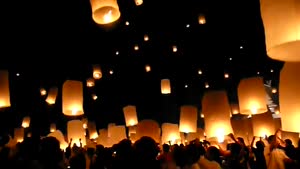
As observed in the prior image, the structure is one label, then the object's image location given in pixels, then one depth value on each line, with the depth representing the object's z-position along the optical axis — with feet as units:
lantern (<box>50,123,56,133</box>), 53.62
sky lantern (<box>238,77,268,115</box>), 19.22
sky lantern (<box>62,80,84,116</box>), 20.65
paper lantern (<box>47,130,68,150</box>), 23.97
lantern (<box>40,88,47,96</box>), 48.42
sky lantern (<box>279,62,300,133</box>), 10.86
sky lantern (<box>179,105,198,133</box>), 26.84
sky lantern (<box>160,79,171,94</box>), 43.70
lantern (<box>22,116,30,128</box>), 52.18
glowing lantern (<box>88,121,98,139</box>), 44.72
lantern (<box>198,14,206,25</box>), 36.17
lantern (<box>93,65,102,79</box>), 36.91
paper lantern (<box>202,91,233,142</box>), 18.17
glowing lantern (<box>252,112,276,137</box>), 26.35
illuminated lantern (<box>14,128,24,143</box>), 45.21
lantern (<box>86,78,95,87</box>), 42.42
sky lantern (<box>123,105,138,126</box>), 34.53
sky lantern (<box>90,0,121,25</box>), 11.93
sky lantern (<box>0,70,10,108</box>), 20.35
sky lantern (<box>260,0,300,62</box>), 8.71
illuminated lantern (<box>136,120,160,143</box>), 22.48
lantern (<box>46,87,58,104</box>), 41.28
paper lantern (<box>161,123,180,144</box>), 28.53
